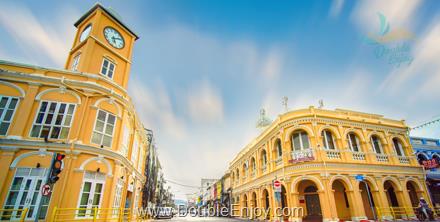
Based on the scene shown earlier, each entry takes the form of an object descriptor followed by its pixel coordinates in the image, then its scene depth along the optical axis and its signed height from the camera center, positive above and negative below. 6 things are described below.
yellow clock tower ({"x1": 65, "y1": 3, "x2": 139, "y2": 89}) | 13.08 +9.64
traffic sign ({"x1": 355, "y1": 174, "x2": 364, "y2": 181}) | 14.56 +1.11
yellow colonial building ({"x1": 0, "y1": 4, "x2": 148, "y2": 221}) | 9.54 +3.17
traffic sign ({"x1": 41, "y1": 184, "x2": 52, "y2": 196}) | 6.78 +0.13
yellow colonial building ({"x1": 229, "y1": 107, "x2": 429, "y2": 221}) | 15.23 +2.15
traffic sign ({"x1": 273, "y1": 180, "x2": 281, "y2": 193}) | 11.94 +0.43
